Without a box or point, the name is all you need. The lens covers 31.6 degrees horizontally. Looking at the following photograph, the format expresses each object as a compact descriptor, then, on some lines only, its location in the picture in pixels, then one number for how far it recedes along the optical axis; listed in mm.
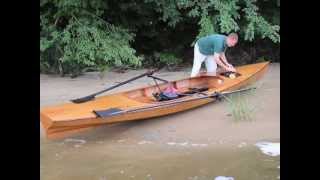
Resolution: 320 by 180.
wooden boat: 7371
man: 9898
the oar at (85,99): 8284
